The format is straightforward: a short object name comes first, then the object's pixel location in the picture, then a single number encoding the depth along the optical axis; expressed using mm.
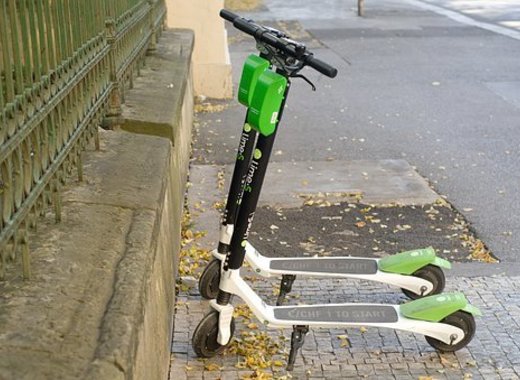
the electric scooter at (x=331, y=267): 4398
